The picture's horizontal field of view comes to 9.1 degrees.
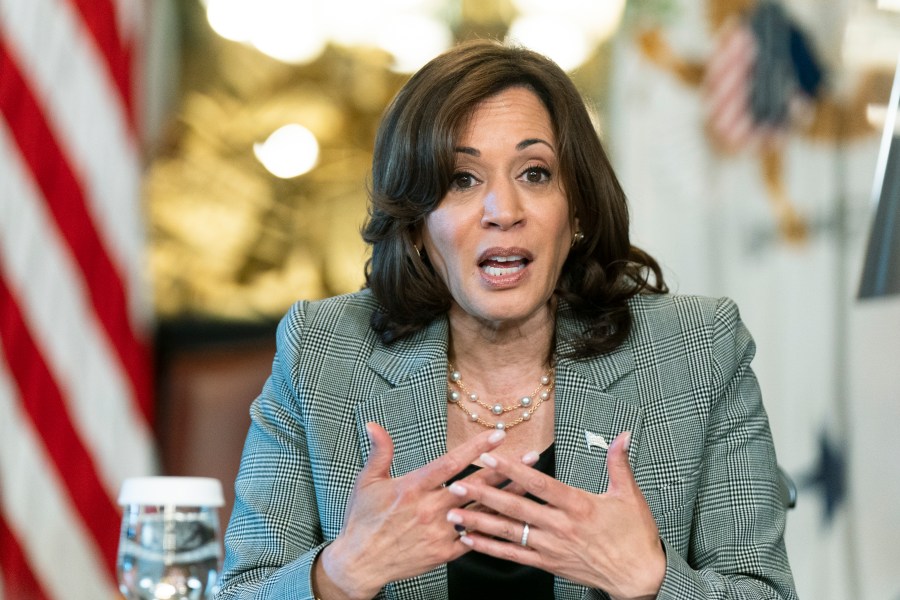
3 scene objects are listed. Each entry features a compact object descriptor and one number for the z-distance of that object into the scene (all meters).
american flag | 5.04
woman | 4.45
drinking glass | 4.39
